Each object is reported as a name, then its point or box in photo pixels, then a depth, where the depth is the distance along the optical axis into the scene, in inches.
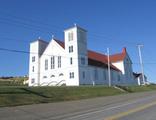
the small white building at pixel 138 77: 1917.5
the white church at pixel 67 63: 1147.2
